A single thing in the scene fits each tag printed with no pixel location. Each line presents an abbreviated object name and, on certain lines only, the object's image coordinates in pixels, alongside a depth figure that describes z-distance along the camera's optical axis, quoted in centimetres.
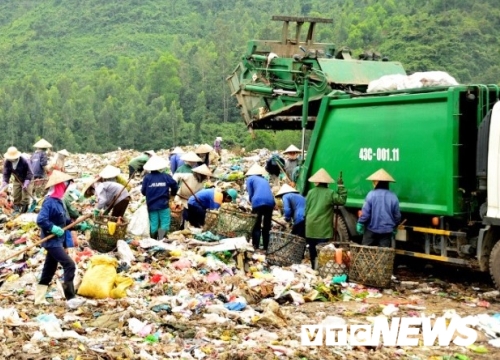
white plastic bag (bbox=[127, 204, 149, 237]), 977
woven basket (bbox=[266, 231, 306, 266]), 888
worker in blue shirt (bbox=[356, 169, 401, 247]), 810
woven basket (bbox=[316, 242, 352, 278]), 823
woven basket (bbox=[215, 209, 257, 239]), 943
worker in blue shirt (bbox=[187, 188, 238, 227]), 1040
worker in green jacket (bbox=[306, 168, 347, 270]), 872
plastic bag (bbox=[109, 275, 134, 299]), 725
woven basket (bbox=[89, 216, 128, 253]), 879
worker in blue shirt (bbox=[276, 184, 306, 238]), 938
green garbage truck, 743
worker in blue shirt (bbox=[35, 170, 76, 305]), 699
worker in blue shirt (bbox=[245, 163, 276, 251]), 949
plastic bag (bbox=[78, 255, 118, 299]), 722
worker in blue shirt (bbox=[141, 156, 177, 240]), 961
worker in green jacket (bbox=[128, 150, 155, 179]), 1266
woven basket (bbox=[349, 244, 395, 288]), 786
